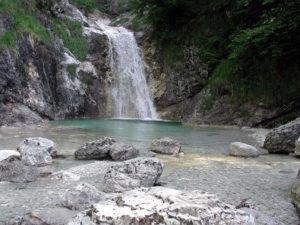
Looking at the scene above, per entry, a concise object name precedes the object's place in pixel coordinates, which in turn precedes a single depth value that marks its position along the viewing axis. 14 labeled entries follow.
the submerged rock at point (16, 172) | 5.89
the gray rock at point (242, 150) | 8.16
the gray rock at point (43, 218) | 3.81
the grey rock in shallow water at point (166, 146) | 8.20
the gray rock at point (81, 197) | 4.47
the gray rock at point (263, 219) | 3.89
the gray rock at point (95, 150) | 7.67
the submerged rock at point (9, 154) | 6.52
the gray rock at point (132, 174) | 5.34
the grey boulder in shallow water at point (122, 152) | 7.57
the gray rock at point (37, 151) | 7.06
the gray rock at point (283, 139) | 8.61
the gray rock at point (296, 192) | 4.79
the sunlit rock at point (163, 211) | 2.78
